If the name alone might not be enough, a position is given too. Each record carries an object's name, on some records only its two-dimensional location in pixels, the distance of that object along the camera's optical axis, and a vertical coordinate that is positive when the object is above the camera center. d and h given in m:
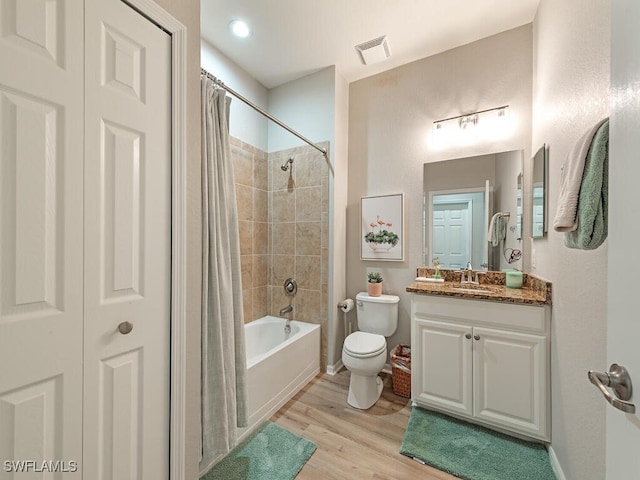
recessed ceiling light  1.95 +1.58
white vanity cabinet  1.53 -0.78
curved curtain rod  1.40 +0.86
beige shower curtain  1.29 -0.30
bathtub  1.75 -0.99
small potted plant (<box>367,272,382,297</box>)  2.37 -0.42
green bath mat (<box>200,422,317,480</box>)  1.39 -1.25
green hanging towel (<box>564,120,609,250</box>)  0.77 +0.14
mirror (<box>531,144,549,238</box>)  1.60 +0.29
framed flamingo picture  2.40 +0.10
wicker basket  2.06 -1.08
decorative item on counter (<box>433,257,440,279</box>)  2.22 -0.25
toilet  1.90 -0.82
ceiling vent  2.08 +1.55
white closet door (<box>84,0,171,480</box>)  0.84 -0.02
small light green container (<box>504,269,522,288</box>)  1.89 -0.29
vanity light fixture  2.04 +0.91
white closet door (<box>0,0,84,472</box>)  0.69 +0.01
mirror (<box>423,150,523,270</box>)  2.02 +0.25
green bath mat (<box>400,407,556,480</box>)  1.40 -1.23
